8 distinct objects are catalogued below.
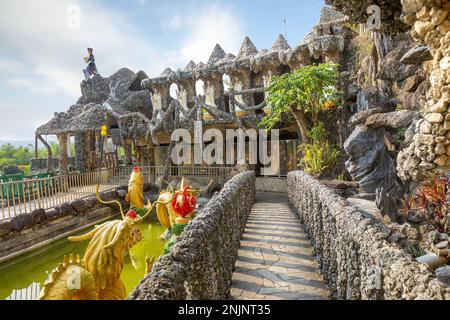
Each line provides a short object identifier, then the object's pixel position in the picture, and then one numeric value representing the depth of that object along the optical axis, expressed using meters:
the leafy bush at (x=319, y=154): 11.14
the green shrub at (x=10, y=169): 21.02
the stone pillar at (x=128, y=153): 18.47
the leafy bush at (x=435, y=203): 5.96
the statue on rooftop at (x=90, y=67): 21.39
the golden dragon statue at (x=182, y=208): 7.07
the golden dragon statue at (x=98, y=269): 2.95
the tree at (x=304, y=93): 10.81
